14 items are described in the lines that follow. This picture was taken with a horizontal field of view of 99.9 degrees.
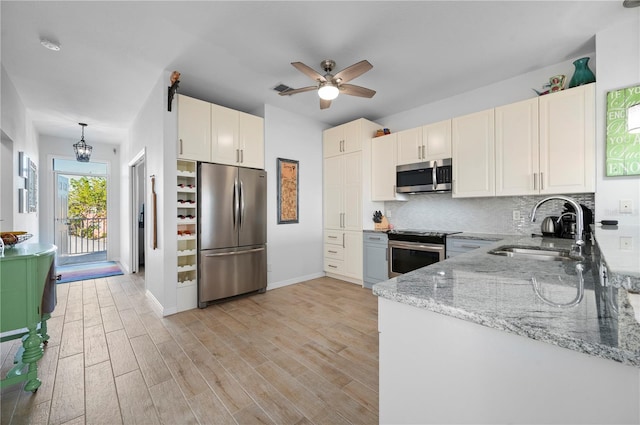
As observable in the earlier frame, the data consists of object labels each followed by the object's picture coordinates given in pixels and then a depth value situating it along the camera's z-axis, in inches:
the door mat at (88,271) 183.0
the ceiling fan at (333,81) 94.6
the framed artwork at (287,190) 161.0
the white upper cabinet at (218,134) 124.1
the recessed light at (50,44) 96.3
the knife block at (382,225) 168.9
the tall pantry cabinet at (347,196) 163.8
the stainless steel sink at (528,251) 70.6
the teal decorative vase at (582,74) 101.5
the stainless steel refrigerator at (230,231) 127.0
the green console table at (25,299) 64.7
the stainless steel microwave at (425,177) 135.6
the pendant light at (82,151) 191.5
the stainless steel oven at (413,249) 129.6
